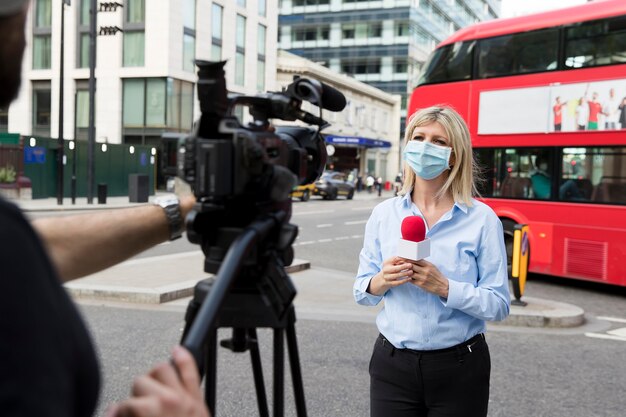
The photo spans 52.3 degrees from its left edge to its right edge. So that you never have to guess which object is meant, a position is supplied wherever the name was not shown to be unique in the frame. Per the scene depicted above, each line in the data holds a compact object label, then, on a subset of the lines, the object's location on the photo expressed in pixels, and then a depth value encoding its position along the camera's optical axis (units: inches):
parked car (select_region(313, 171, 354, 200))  1307.8
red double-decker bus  357.1
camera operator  28.5
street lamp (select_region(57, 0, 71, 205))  879.1
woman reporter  98.8
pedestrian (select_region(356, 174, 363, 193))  1921.8
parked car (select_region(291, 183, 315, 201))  1235.1
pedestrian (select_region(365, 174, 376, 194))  1840.7
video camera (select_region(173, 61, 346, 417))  50.4
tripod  53.5
